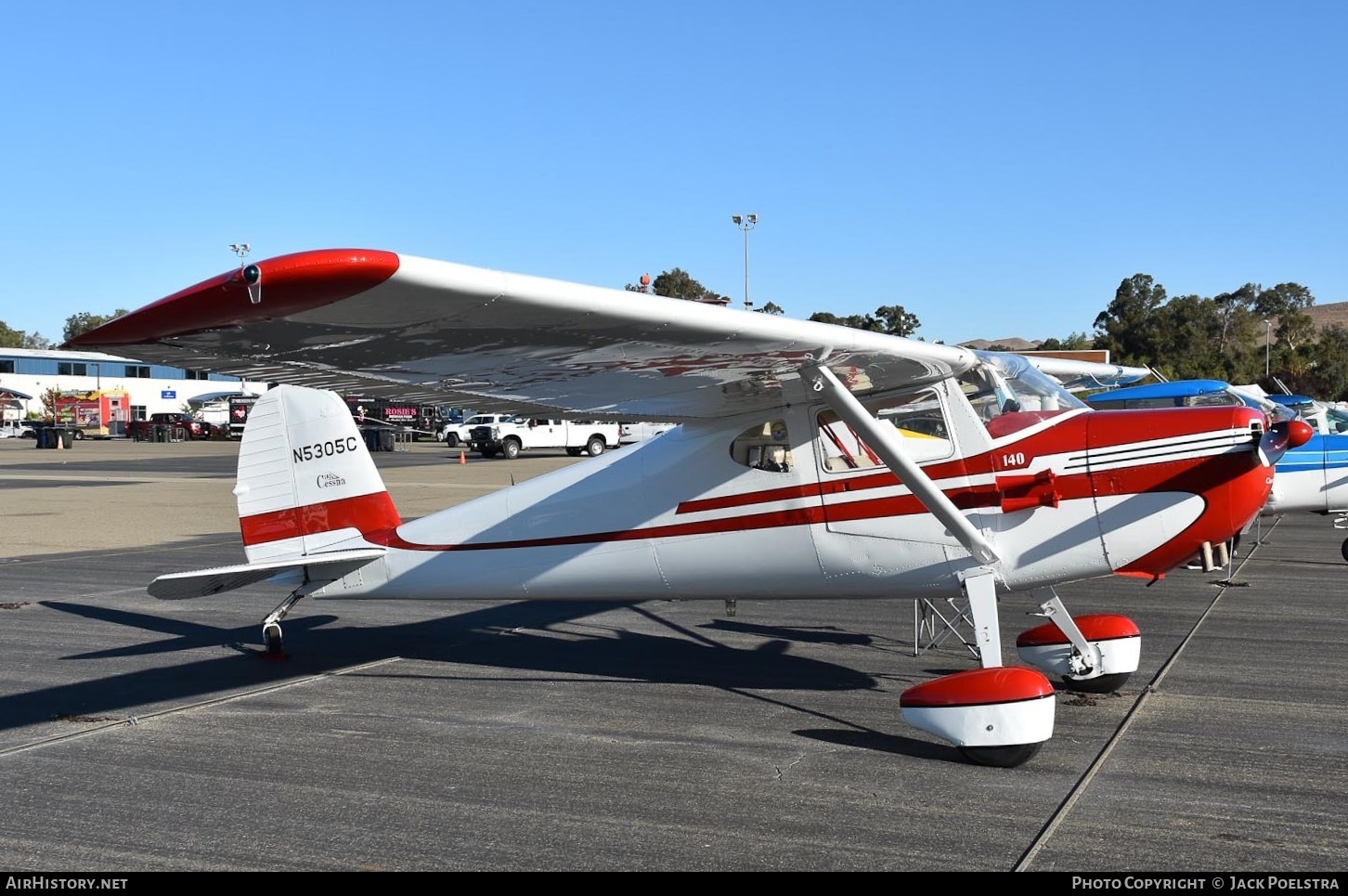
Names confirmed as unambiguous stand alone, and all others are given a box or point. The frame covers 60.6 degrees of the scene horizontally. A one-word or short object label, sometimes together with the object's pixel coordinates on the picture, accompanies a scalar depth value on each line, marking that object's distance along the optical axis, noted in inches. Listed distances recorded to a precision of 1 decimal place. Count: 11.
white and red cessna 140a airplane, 198.8
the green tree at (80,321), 5679.1
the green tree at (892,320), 3344.0
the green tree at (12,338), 5442.9
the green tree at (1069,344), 3852.9
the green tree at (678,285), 3654.0
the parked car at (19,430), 2864.2
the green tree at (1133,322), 3260.3
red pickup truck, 2625.5
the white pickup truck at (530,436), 1738.4
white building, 3538.4
